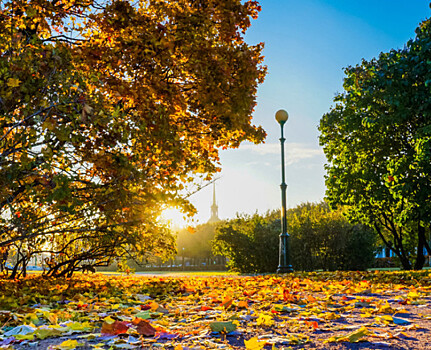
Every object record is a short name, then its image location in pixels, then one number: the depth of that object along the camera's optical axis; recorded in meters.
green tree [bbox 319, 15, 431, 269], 11.43
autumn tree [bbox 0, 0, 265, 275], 4.97
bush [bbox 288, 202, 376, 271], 17.45
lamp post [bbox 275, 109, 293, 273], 12.85
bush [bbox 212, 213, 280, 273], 17.62
